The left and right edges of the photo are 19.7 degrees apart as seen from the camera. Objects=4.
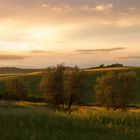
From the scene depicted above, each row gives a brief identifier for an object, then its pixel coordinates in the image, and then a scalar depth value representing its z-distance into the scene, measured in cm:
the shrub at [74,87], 8388
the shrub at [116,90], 8431
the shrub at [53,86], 8200
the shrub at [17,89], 10731
